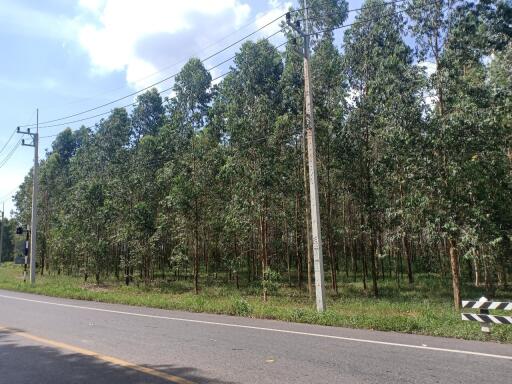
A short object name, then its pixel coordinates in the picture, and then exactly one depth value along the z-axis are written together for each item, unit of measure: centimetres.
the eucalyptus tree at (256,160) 2280
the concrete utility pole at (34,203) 2580
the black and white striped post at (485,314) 838
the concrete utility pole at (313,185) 1289
